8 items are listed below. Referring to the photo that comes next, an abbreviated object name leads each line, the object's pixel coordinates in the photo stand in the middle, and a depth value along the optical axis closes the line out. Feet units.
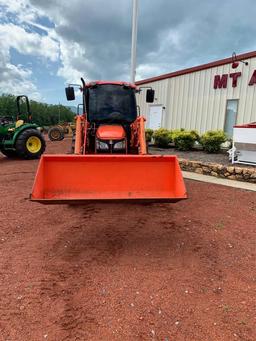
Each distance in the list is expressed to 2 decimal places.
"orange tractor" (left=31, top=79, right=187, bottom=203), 12.44
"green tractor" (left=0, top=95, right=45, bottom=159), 34.94
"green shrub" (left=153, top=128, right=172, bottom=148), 40.96
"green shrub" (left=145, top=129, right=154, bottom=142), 46.21
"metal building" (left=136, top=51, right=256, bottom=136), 36.63
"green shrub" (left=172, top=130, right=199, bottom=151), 37.24
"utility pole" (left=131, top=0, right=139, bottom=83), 37.52
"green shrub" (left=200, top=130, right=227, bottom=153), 34.42
